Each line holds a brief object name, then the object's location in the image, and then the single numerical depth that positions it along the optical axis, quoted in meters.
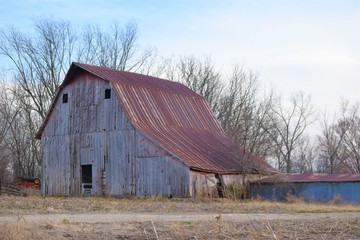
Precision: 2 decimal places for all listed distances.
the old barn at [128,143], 32.88
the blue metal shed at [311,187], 32.62
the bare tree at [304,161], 77.06
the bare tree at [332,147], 70.38
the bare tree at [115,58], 60.59
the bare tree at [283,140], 66.44
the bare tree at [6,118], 54.51
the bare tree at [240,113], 55.22
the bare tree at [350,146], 67.06
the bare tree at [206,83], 59.78
